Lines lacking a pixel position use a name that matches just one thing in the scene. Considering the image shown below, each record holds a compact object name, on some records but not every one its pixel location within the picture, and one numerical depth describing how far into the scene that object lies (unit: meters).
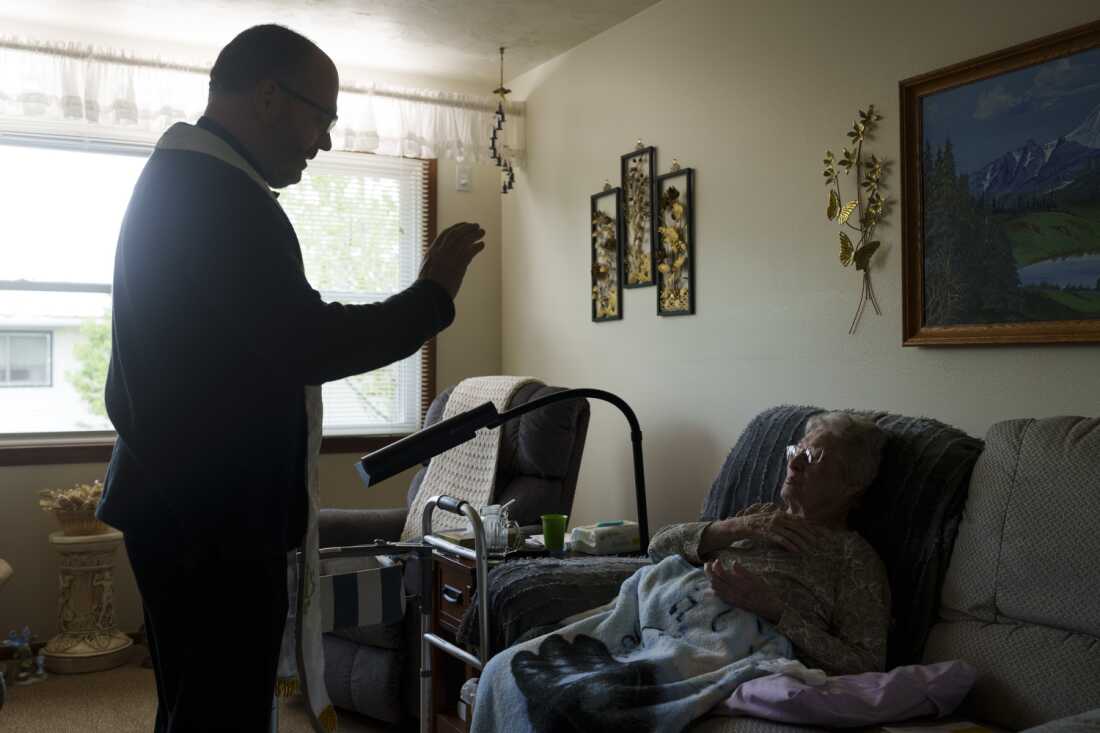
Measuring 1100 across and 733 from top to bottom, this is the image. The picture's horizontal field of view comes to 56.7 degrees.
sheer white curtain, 3.83
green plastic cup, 2.89
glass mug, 2.87
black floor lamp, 2.17
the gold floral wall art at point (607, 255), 3.90
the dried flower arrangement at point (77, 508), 3.80
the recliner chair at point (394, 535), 3.24
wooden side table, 2.86
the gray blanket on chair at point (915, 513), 2.09
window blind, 4.50
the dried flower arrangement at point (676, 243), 3.47
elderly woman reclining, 1.89
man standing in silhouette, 1.35
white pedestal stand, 3.80
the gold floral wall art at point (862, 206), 2.71
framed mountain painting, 2.20
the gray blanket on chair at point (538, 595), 2.38
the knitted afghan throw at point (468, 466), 3.54
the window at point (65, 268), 4.06
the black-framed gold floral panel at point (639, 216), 3.69
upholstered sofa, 1.82
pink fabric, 1.74
